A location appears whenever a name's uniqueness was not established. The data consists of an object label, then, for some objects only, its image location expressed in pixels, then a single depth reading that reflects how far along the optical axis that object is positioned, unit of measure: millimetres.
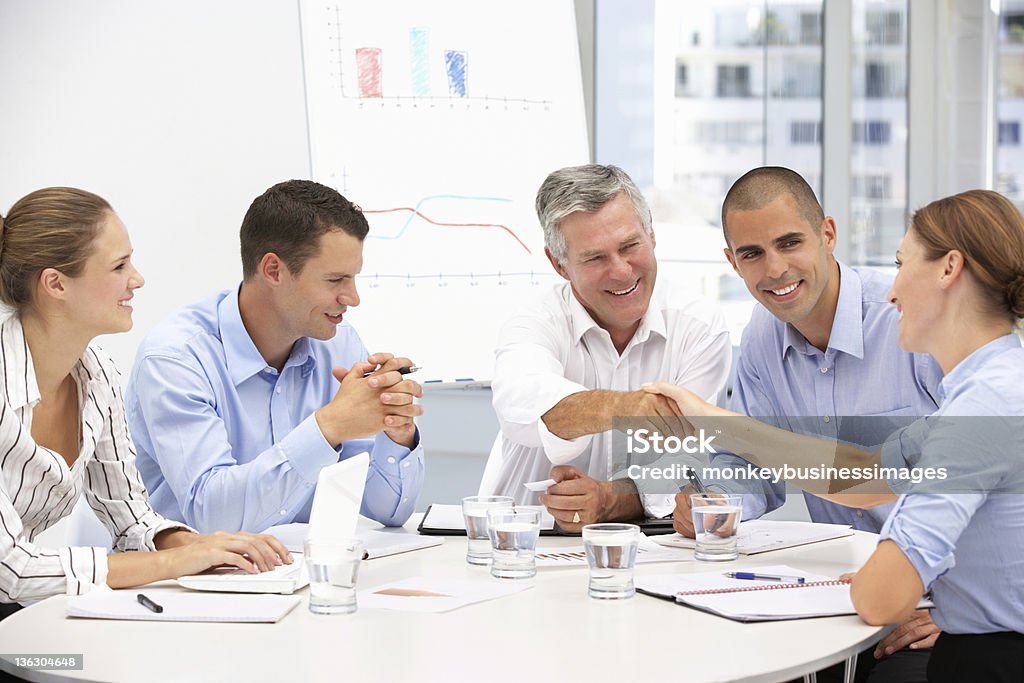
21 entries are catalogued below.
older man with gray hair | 4992
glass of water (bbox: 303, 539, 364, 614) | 4348
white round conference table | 4143
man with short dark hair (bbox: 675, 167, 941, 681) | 5055
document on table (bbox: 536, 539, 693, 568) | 4608
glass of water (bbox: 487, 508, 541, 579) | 4524
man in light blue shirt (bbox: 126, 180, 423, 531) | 4844
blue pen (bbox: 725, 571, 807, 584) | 4470
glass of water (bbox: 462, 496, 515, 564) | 4628
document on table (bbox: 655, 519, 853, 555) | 4699
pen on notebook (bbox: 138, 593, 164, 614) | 4353
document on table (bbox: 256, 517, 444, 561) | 4706
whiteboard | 5704
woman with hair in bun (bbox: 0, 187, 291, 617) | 4491
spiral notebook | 4328
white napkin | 4422
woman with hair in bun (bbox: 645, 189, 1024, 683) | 4302
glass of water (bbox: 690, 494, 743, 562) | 4610
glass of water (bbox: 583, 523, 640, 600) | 4386
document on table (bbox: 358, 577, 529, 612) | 4386
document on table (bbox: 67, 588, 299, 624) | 4334
